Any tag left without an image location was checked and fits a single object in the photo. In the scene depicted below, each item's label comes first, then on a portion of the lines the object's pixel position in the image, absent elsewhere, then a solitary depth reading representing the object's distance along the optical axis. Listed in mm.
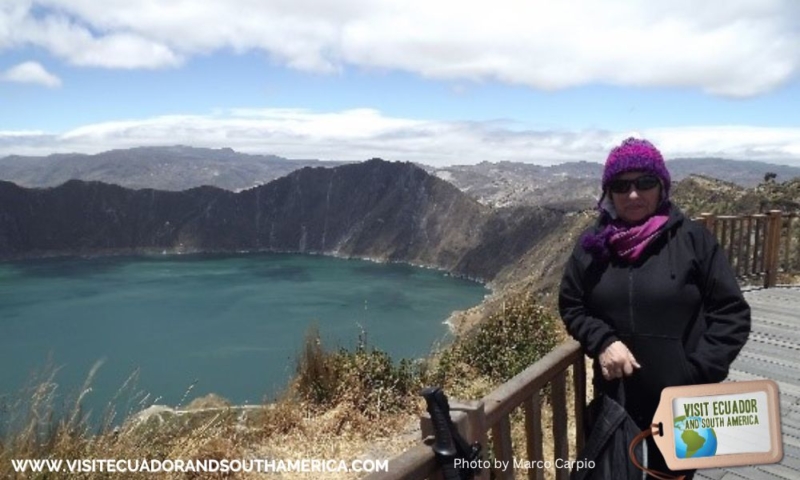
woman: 2055
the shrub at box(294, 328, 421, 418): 5582
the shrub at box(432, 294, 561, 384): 6551
